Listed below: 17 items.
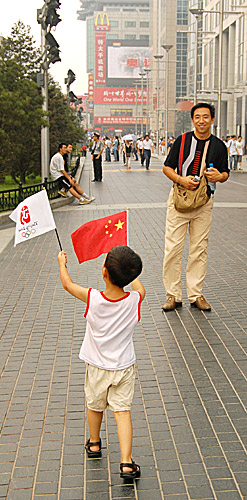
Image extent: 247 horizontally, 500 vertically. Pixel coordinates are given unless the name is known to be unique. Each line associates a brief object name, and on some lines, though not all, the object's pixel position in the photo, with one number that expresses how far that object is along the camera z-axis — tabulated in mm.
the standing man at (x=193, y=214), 6465
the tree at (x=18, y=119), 17416
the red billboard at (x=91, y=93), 192000
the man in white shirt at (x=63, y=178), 16094
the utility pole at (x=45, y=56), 17281
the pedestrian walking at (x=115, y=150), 43444
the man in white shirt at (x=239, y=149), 30656
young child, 3637
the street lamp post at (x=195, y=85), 44922
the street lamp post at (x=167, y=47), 49688
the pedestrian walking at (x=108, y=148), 43188
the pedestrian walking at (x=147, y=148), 30312
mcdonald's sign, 186288
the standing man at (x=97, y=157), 22938
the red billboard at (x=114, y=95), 167500
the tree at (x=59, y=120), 27312
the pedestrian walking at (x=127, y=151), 31312
